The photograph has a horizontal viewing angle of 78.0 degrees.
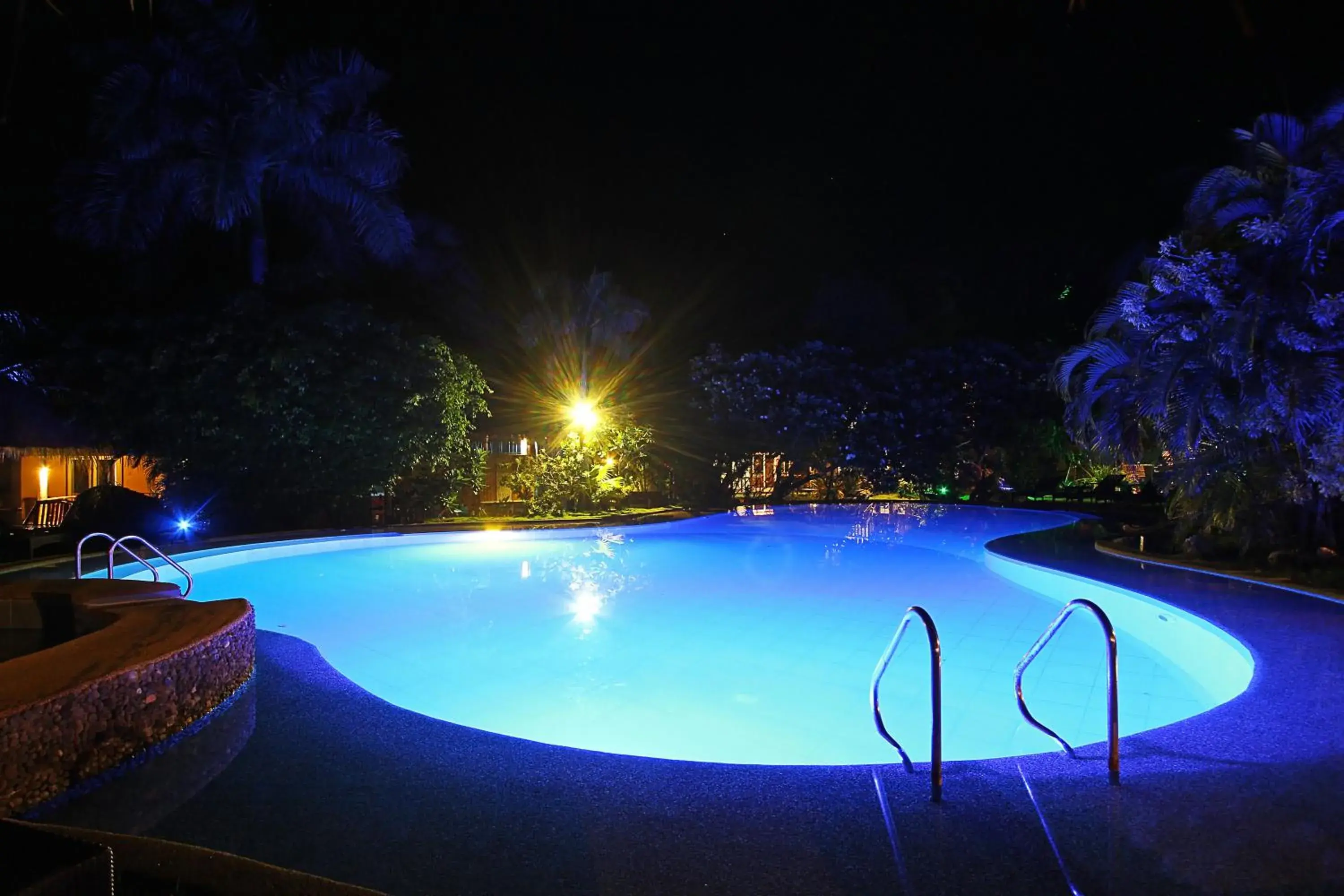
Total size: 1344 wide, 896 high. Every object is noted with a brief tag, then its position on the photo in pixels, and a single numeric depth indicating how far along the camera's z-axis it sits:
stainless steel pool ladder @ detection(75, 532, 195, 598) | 7.14
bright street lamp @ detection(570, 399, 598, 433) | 20.56
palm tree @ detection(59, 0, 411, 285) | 15.83
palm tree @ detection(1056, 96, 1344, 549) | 8.45
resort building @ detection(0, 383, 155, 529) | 15.62
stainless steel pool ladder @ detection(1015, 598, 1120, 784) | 3.56
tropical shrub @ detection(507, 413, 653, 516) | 19.28
